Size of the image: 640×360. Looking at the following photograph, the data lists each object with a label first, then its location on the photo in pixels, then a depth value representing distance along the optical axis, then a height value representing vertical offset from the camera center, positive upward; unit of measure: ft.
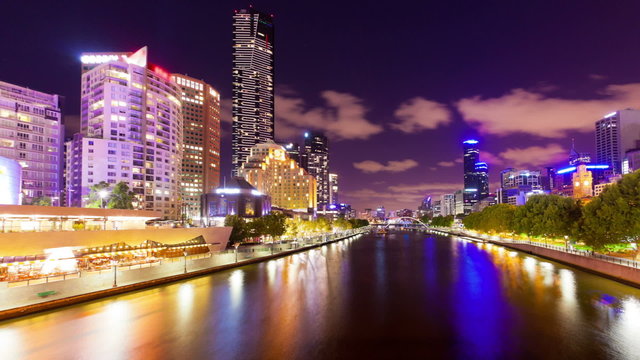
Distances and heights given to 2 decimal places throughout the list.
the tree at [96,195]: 282.56 +6.54
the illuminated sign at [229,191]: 401.21 +11.46
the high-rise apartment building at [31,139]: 330.95 +57.90
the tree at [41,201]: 297.84 +2.69
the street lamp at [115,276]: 90.86 -16.87
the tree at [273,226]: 289.33 -17.93
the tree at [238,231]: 259.60 -19.33
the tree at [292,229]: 377.09 -27.45
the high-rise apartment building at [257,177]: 640.99 +40.82
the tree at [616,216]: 126.31 -6.10
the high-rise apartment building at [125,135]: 354.54 +66.08
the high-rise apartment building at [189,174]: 621.31 +46.59
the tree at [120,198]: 280.51 +3.87
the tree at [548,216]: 194.04 -9.41
